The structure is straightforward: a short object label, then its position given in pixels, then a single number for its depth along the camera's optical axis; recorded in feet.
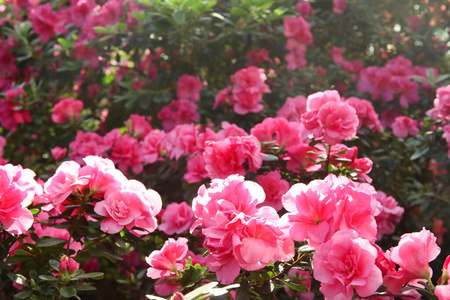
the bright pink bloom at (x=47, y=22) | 4.37
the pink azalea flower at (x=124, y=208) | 2.43
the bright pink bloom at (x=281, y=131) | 2.99
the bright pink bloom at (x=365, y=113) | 3.26
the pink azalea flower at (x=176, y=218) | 2.98
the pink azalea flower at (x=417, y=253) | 2.19
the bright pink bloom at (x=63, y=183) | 2.43
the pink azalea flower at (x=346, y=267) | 2.13
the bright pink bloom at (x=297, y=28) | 4.13
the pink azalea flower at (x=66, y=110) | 3.93
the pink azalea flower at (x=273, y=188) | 2.81
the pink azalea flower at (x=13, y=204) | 2.37
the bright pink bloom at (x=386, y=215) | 3.22
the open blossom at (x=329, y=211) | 2.21
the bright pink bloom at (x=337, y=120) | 2.71
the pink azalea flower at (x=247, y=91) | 3.56
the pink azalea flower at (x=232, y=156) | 2.74
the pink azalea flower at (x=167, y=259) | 2.34
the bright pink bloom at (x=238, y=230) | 2.20
